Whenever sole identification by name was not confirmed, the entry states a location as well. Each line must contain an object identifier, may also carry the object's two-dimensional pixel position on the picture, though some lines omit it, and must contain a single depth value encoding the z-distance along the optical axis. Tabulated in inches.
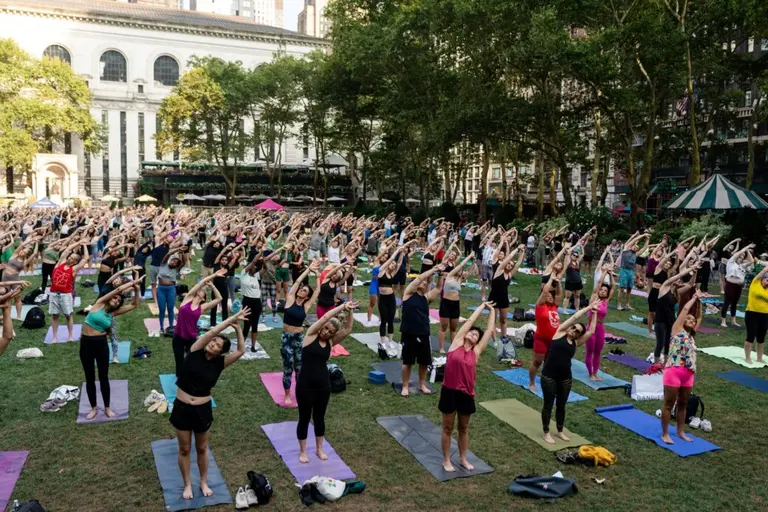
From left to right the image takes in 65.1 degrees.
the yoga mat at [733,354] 437.3
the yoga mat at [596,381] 383.6
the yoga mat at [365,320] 544.4
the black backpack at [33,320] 488.7
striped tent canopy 861.6
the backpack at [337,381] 361.4
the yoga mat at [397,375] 369.4
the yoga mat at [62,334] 449.4
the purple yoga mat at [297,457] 259.3
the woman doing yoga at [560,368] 285.3
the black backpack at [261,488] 233.5
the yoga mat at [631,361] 426.3
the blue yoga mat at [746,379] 391.2
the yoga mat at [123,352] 408.8
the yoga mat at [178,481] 231.6
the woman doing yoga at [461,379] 253.6
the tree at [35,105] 2062.0
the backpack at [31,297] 583.8
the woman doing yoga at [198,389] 224.2
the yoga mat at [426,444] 265.7
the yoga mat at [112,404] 309.0
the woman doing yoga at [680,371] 289.3
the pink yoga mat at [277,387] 340.2
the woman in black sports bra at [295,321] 320.8
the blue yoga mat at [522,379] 365.4
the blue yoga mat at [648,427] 293.7
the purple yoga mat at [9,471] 233.0
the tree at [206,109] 1781.5
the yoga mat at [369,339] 470.9
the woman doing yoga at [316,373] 254.7
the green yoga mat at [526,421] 297.5
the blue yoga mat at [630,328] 530.0
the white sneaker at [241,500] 228.8
